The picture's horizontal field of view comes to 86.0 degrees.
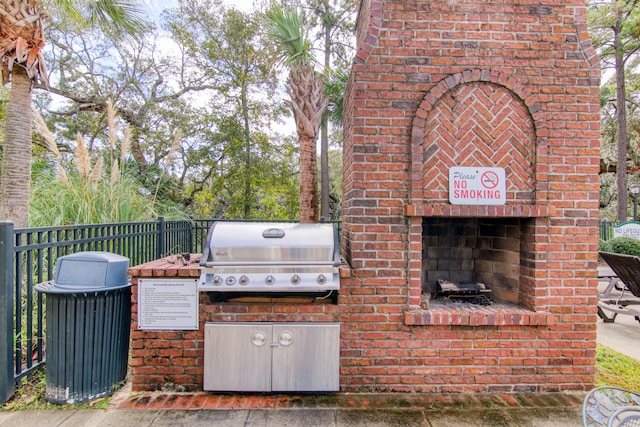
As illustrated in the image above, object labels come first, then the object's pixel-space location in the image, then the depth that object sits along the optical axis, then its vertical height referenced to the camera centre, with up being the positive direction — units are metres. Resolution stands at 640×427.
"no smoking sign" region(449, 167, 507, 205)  3.09 +0.30
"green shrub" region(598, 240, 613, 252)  8.41 -0.60
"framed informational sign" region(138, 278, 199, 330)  3.00 -0.77
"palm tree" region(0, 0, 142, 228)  4.48 +1.99
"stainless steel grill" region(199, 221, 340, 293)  2.80 -0.36
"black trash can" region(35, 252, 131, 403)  2.73 -0.87
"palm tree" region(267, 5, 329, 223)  5.38 +2.10
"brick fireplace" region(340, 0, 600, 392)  3.06 +0.41
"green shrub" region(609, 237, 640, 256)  8.03 -0.56
